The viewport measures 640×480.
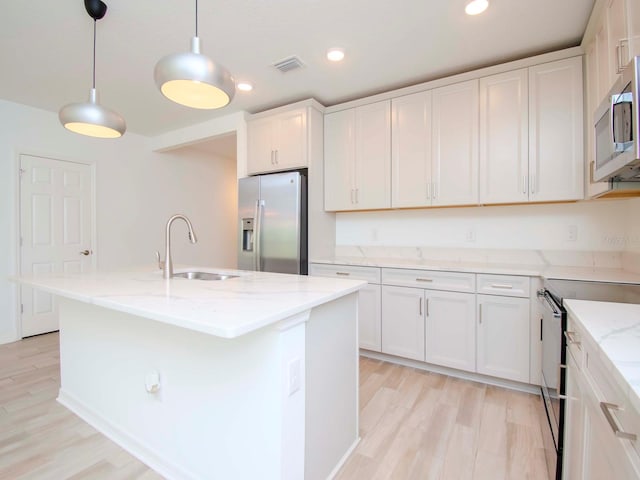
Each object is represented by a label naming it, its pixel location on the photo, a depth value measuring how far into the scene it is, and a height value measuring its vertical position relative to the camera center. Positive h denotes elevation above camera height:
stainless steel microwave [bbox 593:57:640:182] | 1.02 +0.40
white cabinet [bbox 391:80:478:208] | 2.60 +0.79
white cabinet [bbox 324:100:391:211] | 2.99 +0.80
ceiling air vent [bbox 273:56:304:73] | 2.47 +1.42
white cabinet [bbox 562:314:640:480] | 0.69 -0.51
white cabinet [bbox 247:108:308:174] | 3.15 +1.01
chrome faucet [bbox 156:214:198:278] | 1.93 -0.11
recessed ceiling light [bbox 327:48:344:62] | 2.33 +1.40
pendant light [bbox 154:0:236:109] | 1.29 +0.70
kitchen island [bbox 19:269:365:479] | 1.12 -0.61
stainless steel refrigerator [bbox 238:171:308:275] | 3.01 +0.13
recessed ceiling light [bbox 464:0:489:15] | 1.83 +1.39
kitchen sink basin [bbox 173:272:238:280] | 2.11 -0.27
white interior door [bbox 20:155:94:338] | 3.38 +0.13
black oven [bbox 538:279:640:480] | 1.33 -0.52
